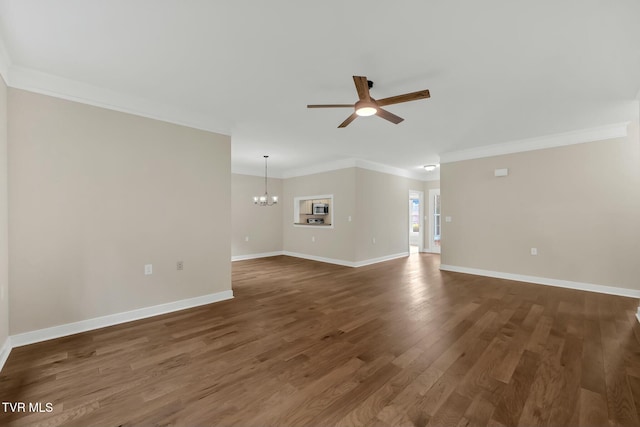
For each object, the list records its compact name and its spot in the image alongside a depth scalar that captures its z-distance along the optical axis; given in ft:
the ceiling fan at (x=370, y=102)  7.71
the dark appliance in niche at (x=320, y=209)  25.40
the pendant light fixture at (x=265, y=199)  22.61
